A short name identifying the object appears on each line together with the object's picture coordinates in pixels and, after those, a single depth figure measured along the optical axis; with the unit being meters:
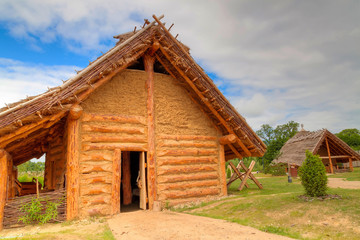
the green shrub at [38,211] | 6.89
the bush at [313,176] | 7.24
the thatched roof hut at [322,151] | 22.98
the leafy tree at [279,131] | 62.53
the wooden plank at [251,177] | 12.34
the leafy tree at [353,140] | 42.13
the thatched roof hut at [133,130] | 7.32
